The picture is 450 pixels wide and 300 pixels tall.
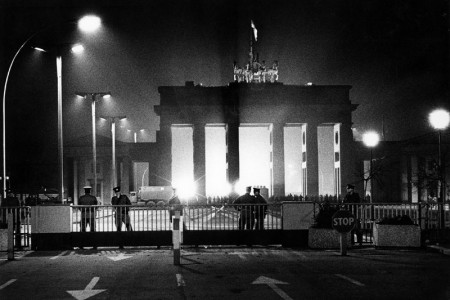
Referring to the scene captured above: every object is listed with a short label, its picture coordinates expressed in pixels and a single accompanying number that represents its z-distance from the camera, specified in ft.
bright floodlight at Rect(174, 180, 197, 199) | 260.66
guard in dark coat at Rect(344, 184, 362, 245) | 65.21
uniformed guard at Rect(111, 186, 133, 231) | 66.49
